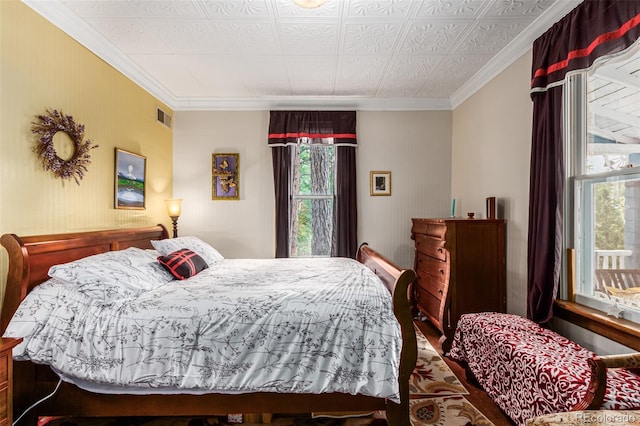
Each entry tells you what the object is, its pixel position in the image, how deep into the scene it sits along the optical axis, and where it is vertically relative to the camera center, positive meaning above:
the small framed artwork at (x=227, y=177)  4.35 +0.45
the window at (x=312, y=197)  4.43 +0.19
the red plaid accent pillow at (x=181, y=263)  2.58 -0.41
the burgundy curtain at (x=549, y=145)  2.21 +0.50
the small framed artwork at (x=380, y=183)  4.44 +0.38
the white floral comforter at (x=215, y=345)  1.79 -0.72
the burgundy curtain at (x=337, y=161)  4.30 +0.65
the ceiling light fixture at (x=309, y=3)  2.25 +1.40
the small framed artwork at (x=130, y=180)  3.12 +0.31
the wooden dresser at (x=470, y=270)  3.11 -0.54
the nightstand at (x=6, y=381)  1.54 -0.79
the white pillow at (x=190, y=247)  2.97 -0.33
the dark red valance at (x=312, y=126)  4.31 +1.09
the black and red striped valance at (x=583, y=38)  1.87 +1.10
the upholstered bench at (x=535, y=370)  1.49 -0.83
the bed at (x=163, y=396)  1.87 -1.03
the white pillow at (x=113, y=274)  1.95 -0.40
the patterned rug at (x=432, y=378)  2.43 -1.29
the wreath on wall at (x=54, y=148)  2.25 +0.47
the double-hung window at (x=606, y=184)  2.01 +0.19
